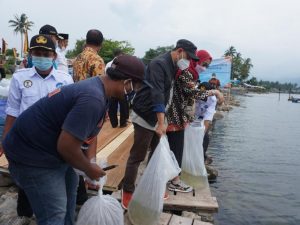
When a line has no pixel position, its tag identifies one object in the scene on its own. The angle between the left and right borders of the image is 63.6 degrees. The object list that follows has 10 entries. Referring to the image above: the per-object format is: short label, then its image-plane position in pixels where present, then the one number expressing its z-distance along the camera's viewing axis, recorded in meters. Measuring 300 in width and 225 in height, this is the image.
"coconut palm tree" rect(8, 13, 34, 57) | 57.10
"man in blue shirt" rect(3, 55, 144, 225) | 1.38
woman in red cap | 2.91
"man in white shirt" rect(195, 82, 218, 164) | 3.92
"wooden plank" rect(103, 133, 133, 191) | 2.94
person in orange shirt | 2.86
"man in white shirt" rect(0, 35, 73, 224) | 2.12
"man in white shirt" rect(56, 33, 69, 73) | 2.89
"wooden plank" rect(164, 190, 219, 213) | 2.78
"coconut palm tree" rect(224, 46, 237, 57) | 69.23
